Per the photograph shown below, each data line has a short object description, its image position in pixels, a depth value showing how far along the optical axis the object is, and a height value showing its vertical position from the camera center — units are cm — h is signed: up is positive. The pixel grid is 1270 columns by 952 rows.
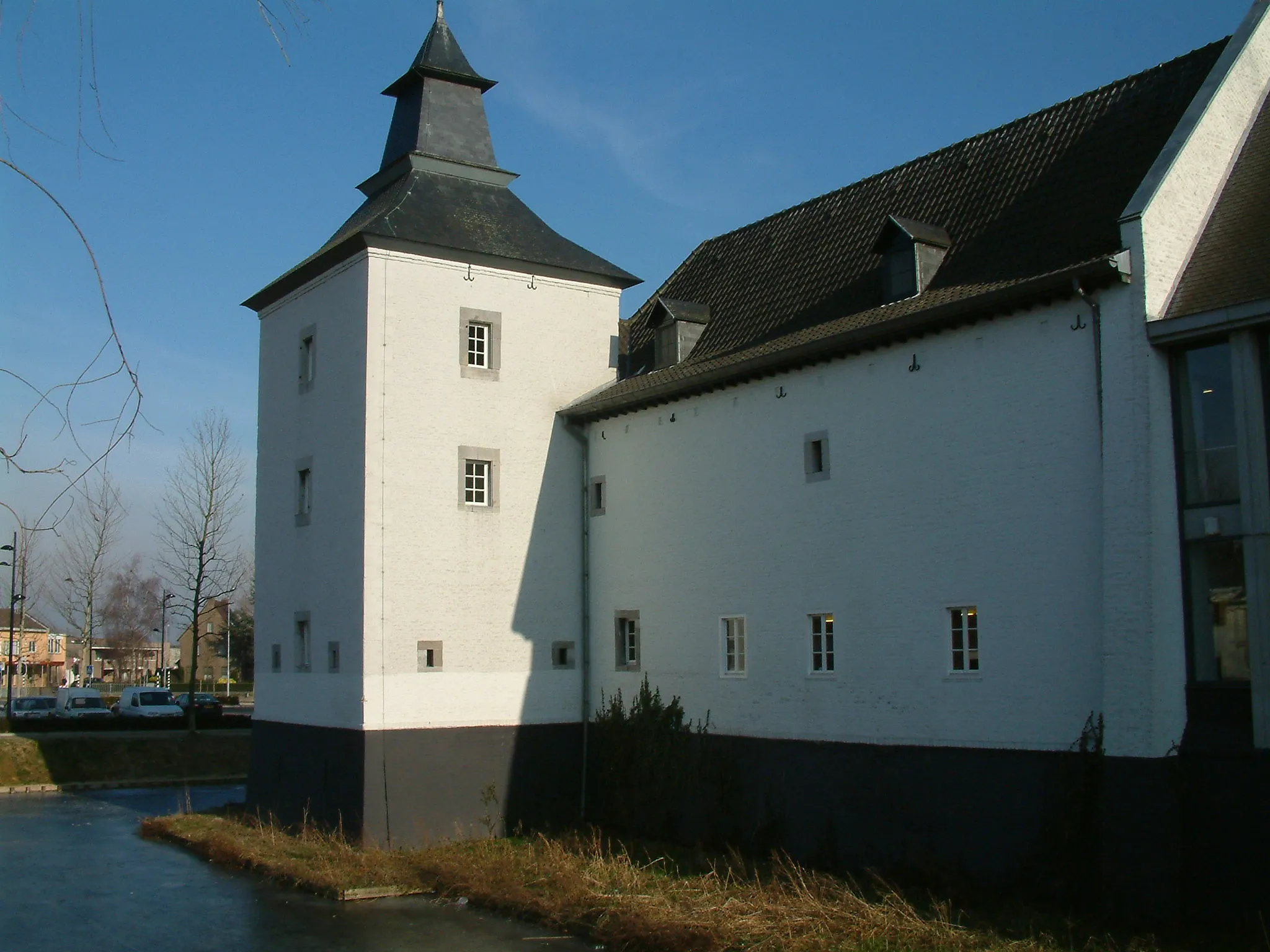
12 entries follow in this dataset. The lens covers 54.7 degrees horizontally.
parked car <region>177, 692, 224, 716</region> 4428 -273
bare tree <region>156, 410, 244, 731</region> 3575 +236
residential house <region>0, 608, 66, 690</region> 8344 -149
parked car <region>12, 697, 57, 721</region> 4519 -265
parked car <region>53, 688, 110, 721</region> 4584 -263
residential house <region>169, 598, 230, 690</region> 7641 -141
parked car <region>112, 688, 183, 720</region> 4575 -254
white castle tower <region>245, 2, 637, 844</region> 1983 +196
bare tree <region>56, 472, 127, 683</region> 5011 +122
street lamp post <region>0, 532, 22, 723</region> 4138 +120
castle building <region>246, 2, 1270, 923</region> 1315 +182
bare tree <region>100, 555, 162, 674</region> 7312 +115
